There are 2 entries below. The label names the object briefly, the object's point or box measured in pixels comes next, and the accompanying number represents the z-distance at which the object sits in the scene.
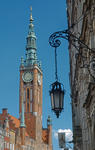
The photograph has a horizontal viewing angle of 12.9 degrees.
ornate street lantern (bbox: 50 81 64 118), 9.04
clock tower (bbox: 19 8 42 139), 99.71
